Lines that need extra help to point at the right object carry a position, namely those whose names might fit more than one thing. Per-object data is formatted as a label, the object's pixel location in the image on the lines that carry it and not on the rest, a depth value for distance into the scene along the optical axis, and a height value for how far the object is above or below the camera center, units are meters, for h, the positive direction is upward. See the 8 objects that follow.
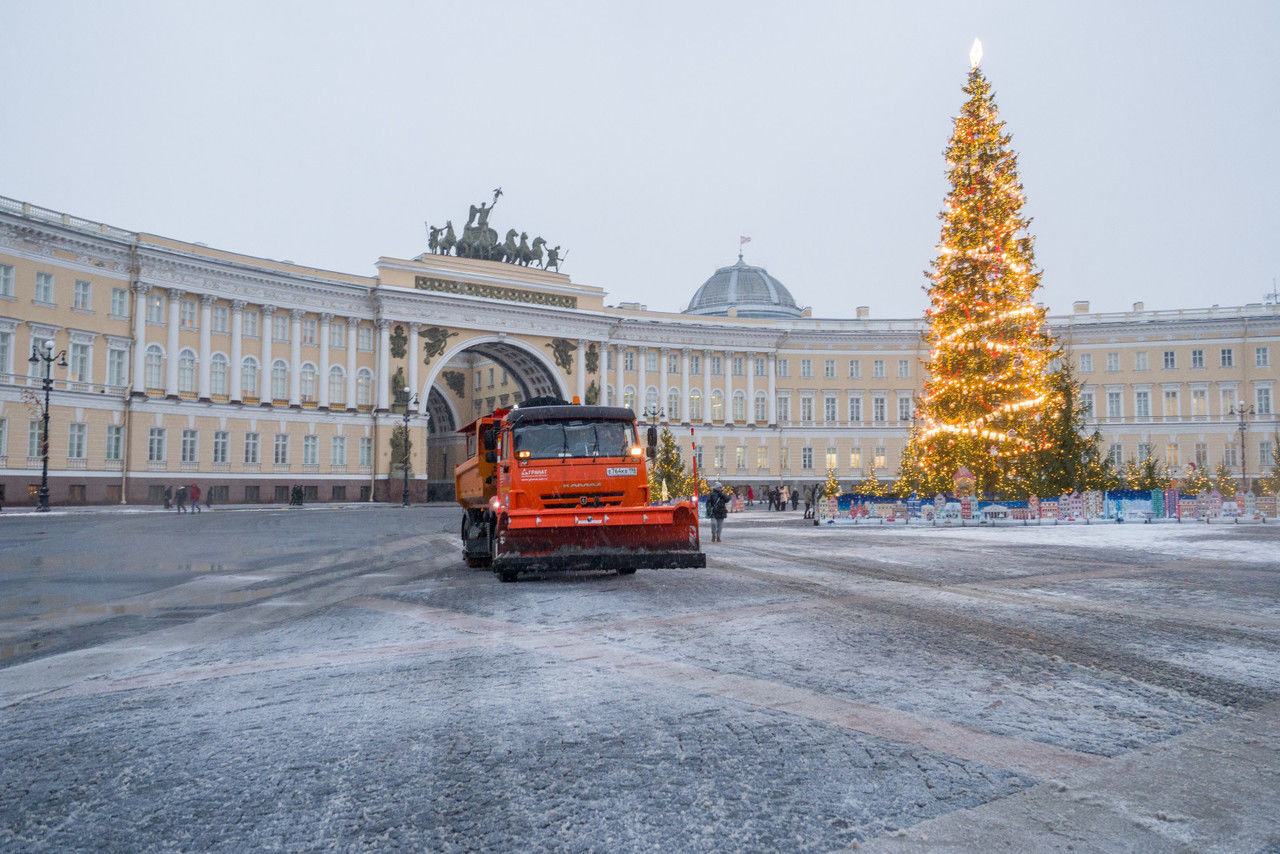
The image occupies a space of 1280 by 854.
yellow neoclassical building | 48.59 +8.19
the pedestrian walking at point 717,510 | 24.71 -0.78
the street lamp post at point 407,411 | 60.06 +4.67
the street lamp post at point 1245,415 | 67.73 +5.44
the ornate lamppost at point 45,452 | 38.00 +1.13
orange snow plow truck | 12.87 -0.29
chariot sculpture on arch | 66.38 +17.47
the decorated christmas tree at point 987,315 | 31.73 +5.82
